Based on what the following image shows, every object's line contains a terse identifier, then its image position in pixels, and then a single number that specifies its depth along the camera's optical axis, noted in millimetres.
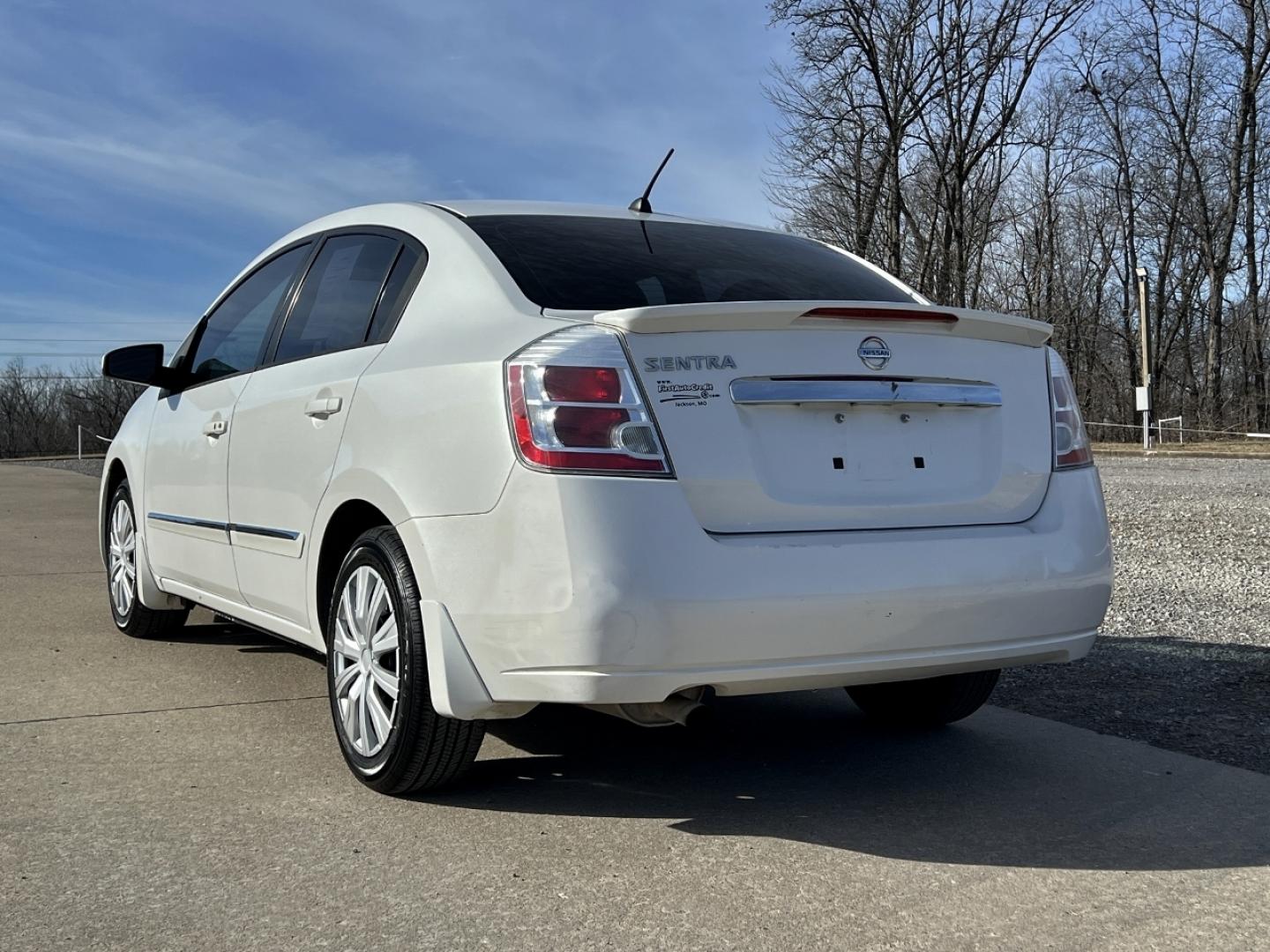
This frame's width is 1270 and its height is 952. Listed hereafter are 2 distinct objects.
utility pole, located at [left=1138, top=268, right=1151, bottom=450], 29477
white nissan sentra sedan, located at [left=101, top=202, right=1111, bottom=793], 3039
